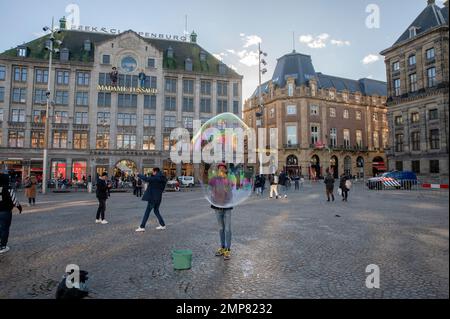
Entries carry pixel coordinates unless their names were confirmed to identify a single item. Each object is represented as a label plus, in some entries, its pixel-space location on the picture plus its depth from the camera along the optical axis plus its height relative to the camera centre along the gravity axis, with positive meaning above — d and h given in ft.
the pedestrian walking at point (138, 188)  82.79 -4.29
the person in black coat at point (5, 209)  22.86 -2.95
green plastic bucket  18.37 -5.62
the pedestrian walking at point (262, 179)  86.22 -1.71
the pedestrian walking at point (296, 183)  114.47 -3.62
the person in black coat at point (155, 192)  32.32 -2.14
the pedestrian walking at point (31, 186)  56.86 -2.75
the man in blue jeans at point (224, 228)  21.56 -4.22
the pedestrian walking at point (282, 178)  85.28 -1.24
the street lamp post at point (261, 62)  113.39 +44.99
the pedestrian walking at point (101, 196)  37.07 -3.07
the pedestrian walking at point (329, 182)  64.18 -1.77
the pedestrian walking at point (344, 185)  64.97 -2.49
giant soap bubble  21.23 +1.37
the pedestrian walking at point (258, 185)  84.76 -3.31
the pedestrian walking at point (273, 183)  71.04 -2.42
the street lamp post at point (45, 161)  97.10 +3.99
